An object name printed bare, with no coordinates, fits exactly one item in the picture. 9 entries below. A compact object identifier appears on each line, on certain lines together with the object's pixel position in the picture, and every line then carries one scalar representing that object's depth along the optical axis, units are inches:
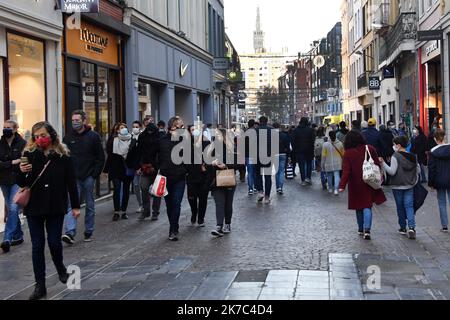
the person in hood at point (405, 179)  401.1
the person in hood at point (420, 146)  719.7
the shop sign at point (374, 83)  1526.8
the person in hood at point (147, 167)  492.2
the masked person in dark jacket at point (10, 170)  385.1
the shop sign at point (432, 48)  940.3
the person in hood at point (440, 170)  414.0
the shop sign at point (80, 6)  551.8
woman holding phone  278.2
